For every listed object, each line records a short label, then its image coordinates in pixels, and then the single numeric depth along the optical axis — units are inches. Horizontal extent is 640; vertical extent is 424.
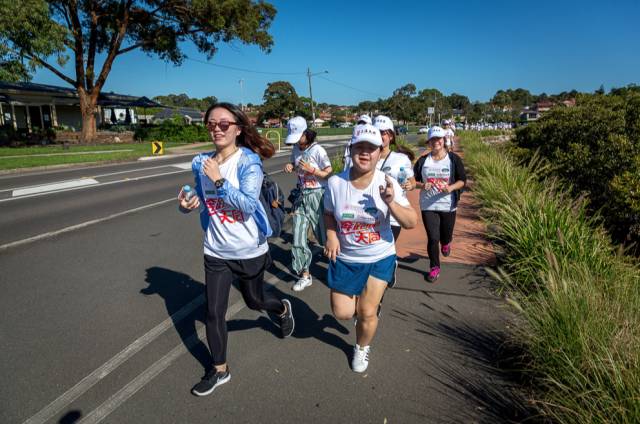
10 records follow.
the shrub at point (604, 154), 221.6
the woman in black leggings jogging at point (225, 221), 114.6
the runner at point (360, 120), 182.6
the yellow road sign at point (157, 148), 884.5
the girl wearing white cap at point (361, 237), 112.0
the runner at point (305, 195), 188.7
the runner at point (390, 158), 168.1
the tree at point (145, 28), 1013.8
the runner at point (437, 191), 193.0
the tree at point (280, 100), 3080.7
